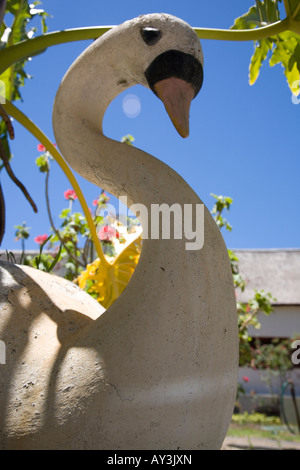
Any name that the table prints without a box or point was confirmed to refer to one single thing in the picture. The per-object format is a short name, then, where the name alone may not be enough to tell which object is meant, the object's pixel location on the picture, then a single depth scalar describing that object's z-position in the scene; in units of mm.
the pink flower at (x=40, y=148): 3470
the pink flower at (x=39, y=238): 3566
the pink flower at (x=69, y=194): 3806
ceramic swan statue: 700
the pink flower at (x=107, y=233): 2564
